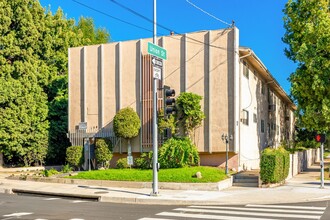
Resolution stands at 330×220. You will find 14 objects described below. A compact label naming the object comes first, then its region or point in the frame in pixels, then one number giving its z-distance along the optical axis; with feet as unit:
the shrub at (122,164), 82.42
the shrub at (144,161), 80.45
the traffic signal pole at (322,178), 61.72
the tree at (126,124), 83.30
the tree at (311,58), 80.64
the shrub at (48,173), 75.48
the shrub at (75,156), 88.54
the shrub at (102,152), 86.12
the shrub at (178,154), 75.25
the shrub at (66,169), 81.51
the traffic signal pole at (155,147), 53.67
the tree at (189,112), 78.43
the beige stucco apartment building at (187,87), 79.66
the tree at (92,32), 173.37
